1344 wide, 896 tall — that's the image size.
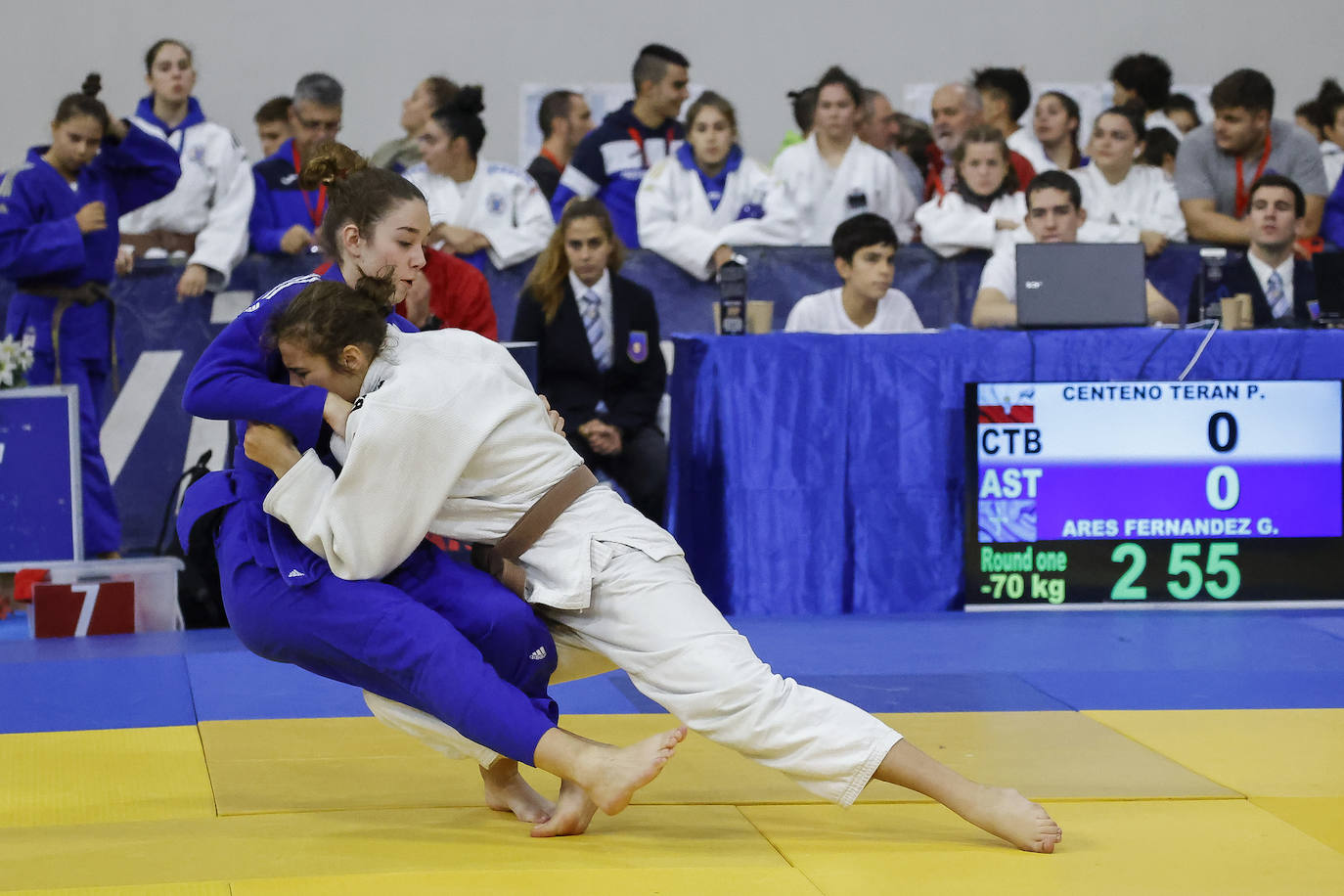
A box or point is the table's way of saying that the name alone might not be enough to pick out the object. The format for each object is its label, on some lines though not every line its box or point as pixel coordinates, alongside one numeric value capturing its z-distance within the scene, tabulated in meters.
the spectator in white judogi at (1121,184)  15.37
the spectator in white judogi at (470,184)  14.59
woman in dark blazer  12.41
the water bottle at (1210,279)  12.40
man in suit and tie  13.41
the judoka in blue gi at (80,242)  12.37
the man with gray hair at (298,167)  14.58
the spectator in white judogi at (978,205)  14.09
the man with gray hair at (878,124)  16.97
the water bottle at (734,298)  11.74
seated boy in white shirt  12.56
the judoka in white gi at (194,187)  13.59
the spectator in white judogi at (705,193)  14.37
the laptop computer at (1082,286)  11.62
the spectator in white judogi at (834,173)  15.27
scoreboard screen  11.18
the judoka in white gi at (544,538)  5.52
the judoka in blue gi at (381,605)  5.49
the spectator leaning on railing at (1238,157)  15.09
